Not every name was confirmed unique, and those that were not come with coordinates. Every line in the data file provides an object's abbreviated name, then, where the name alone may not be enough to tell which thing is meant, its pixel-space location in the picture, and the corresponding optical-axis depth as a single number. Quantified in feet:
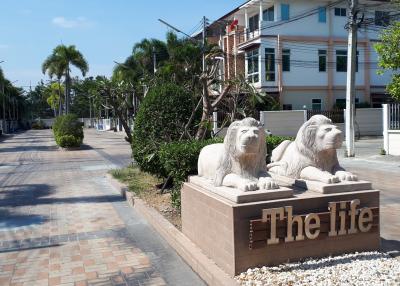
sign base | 13.83
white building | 92.94
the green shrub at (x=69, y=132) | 80.69
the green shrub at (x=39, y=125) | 251.80
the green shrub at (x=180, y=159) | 22.39
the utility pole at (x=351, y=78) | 52.54
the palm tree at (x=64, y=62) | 124.06
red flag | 99.24
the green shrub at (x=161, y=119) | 29.35
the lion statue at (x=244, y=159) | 14.61
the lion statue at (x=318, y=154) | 15.92
